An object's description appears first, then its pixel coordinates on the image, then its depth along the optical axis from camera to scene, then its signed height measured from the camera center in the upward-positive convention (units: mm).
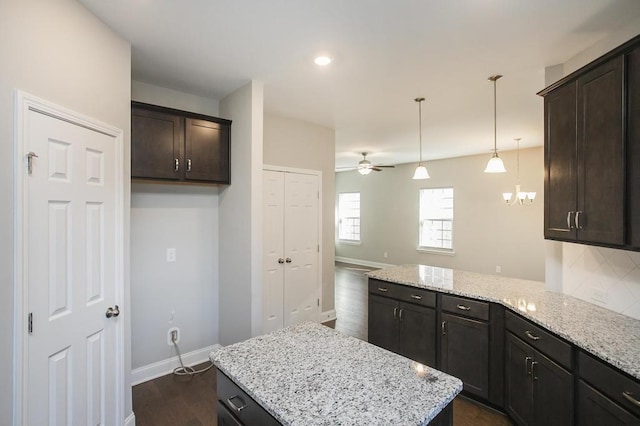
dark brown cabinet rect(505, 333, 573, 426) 1780 -1093
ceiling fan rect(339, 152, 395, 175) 5844 +839
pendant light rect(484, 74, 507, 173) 2971 +447
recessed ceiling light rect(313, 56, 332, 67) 2469 +1200
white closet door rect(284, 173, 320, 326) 4016 -462
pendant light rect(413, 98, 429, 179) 3500 +440
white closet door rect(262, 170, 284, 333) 3779 -448
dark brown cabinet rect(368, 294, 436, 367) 2785 -1079
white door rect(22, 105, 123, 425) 1514 -337
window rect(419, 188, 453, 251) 7328 -150
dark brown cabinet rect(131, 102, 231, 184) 2654 +606
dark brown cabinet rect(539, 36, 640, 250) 1641 +353
